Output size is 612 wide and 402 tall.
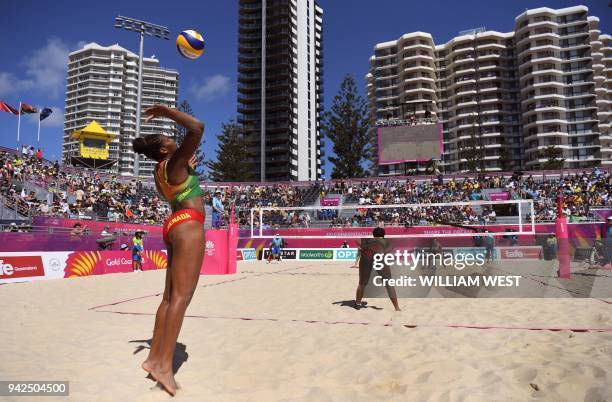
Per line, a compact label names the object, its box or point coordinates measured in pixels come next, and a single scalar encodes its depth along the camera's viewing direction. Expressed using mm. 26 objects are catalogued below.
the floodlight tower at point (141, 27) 31500
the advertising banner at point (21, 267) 11273
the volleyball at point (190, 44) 6356
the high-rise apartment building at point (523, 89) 66438
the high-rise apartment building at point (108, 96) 98562
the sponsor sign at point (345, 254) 22186
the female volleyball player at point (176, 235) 3139
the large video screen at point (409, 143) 32281
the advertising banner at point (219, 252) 13406
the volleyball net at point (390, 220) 21484
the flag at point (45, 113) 36781
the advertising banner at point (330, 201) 29172
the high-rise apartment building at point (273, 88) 68312
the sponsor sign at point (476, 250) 15117
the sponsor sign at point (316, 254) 22625
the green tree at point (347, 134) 53438
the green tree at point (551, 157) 58156
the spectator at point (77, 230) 15338
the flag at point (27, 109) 34156
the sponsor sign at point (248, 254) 23184
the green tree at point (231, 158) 54031
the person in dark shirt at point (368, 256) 6785
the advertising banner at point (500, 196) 26525
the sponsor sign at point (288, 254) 23283
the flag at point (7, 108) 32406
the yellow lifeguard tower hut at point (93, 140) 43750
